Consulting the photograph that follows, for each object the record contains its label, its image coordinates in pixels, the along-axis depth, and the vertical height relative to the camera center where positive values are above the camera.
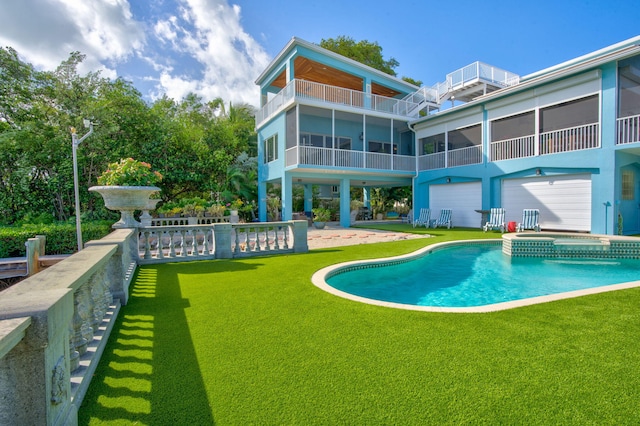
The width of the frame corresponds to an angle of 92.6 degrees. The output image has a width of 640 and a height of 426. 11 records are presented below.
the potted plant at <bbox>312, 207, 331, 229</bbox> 15.43 -0.41
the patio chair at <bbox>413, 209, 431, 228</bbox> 15.84 -0.44
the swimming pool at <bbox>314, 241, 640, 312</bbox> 5.39 -1.46
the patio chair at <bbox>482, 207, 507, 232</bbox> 12.62 -0.48
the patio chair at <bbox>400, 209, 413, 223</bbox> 18.67 -0.62
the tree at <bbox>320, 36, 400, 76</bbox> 24.53 +13.02
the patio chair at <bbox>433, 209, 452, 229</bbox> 15.11 -0.50
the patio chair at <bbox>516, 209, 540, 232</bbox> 12.04 -0.43
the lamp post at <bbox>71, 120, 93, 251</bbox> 8.49 +1.16
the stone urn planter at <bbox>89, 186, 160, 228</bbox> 6.09 +0.28
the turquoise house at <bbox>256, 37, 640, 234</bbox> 10.77 +3.52
